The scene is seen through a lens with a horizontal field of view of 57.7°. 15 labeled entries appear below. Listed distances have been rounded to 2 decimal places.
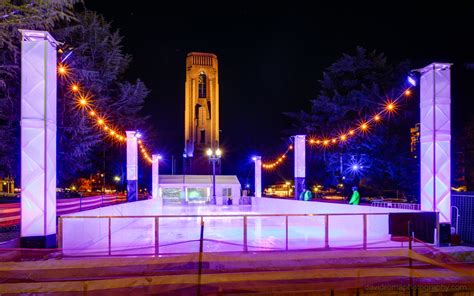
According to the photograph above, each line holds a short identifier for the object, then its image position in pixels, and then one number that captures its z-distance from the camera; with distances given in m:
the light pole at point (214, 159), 36.78
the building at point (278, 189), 62.56
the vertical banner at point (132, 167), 21.55
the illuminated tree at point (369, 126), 30.08
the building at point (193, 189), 41.41
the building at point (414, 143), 27.70
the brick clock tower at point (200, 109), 53.88
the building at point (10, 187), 50.54
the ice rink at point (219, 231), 10.25
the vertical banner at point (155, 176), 32.25
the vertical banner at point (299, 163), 21.77
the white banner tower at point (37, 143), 8.92
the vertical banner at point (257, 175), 32.44
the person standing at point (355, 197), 15.96
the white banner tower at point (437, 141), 10.57
